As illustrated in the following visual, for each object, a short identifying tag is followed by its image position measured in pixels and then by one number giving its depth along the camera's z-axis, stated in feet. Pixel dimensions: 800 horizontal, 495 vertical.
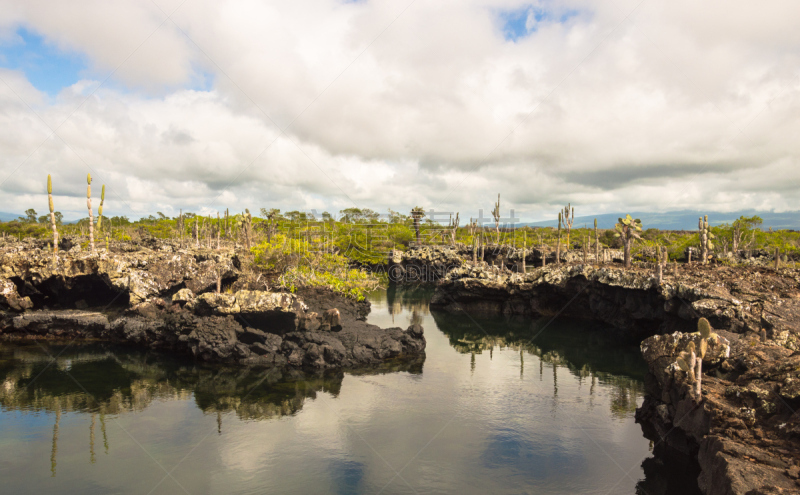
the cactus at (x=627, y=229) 115.65
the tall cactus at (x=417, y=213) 239.87
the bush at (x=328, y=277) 122.11
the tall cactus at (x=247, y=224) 149.48
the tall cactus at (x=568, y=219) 152.25
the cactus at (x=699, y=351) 43.29
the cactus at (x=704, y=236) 123.65
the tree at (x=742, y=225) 185.98
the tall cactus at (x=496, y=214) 177.41
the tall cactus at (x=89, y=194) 120.67
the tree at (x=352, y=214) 336.90
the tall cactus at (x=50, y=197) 109.09
